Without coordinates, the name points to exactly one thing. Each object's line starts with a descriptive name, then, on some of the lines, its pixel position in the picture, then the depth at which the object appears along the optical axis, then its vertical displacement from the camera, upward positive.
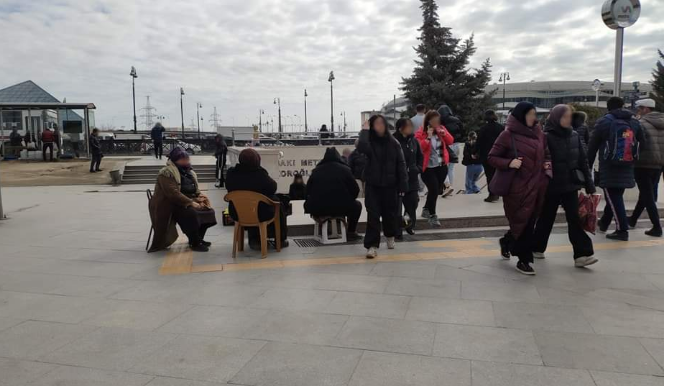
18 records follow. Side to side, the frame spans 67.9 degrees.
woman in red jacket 8.16 -0.03
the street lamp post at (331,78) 51.28 +7.70
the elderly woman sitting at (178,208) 6.55 -0.66
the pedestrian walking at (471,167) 11.16 -0.37
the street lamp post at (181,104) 65.88 +7.28
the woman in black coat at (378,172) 6.29 -0.23
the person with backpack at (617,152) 6.75 -0.05
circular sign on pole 8.93 +2.40
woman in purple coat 5.24 -0.20
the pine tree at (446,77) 29.14 +4.38
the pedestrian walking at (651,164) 7.08 -0.23
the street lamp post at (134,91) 45.69 +6.52
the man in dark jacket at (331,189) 6.89 -0.46
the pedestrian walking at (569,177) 5.37 -0.29
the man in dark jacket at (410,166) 7.12 -0.20
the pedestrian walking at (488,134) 9.66 +0.32
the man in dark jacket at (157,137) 21.77 +0.91
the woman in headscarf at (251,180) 6.46 -0.30
